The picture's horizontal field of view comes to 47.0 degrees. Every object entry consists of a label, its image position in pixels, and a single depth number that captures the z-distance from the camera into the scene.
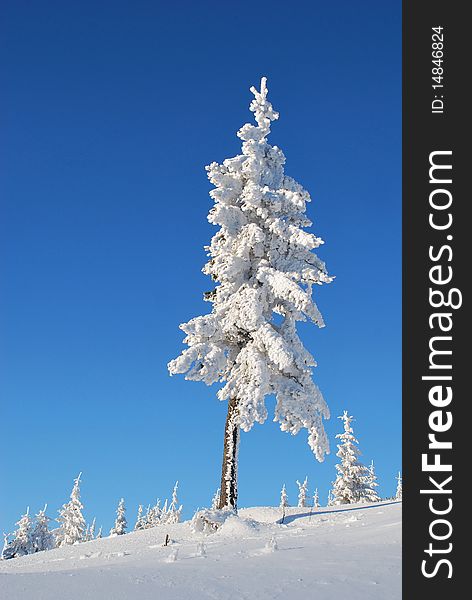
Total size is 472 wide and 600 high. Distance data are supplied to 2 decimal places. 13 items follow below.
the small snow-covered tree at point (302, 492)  78.34
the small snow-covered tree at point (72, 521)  53.34
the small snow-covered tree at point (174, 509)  86.01
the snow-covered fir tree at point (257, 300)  18.34
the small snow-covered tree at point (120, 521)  72.50
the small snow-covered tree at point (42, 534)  53.00
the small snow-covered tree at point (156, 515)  82.56
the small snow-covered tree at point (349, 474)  41.28
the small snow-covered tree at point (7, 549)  54.07
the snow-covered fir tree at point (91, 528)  93.06
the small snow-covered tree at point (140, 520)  89.15
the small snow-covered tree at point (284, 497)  78.31
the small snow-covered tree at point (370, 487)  41.03
